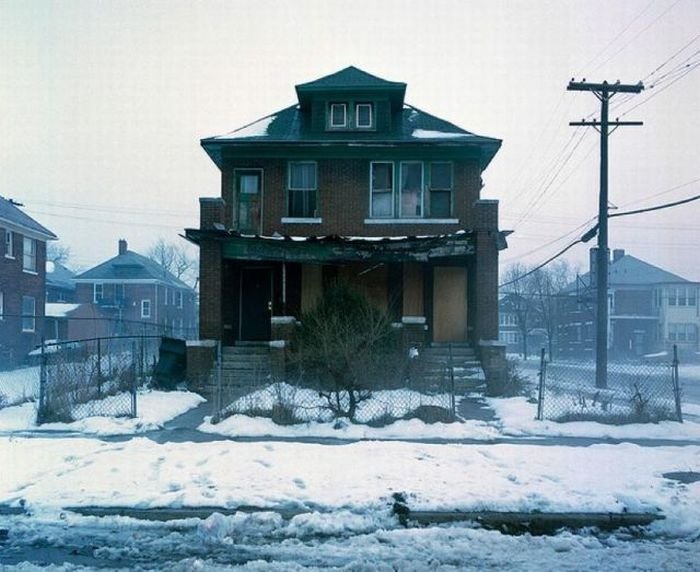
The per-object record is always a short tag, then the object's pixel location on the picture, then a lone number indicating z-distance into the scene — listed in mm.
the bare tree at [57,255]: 90562
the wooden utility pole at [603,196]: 20031
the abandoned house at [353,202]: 19250
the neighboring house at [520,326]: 60819
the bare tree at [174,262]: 98062
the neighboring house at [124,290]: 52344
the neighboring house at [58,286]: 51991
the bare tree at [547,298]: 55844
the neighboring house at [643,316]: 57219
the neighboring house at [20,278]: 29672
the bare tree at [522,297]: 56131
